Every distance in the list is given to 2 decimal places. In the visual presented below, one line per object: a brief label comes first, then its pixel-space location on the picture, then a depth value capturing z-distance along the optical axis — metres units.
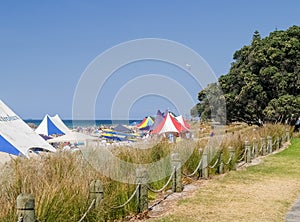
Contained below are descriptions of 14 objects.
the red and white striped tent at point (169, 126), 30.55
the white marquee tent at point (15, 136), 14.39
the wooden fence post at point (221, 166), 13.41
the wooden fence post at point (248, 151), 16.64
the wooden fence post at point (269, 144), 21.83
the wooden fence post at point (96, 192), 6.54
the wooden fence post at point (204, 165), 12.15
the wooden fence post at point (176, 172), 10.01
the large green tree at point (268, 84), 32.66
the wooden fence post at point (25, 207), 4.87
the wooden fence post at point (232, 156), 14.30
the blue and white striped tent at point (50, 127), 35.06
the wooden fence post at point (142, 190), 7.88
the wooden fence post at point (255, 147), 18.70
